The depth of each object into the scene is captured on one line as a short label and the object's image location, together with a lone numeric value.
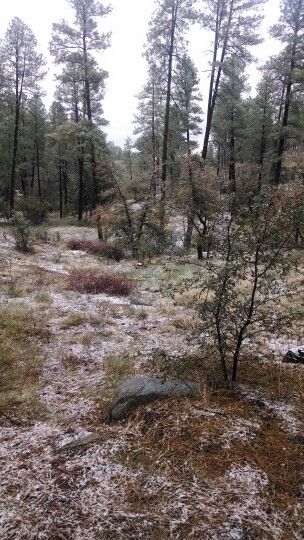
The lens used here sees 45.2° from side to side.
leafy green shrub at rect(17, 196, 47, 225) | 24.69
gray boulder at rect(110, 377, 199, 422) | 3.87
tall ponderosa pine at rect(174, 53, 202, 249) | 13.73
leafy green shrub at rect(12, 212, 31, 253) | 13.69
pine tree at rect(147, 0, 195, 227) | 15.59
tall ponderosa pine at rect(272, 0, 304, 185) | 17.11
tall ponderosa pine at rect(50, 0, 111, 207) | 17.28
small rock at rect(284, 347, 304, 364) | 5.13
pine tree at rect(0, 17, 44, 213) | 21.69
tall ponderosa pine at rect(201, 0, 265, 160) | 15.06
